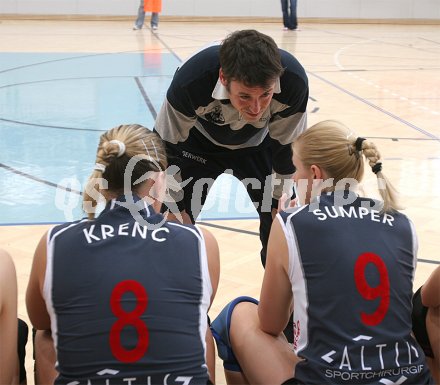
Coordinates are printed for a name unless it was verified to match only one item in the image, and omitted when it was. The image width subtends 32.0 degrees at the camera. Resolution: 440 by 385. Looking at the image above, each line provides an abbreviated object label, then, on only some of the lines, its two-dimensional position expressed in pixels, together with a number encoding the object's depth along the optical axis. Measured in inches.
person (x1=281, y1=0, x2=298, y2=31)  656.4
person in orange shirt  628.7
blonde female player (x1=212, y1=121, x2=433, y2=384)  83.5
